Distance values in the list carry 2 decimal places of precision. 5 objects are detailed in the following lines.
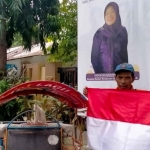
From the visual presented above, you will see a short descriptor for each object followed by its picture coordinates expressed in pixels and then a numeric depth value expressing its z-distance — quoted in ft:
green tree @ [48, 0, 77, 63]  38.42
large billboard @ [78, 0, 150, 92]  16.42
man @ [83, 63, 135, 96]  14.20
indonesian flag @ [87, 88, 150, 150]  12.52
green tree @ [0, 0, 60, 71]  36.83
